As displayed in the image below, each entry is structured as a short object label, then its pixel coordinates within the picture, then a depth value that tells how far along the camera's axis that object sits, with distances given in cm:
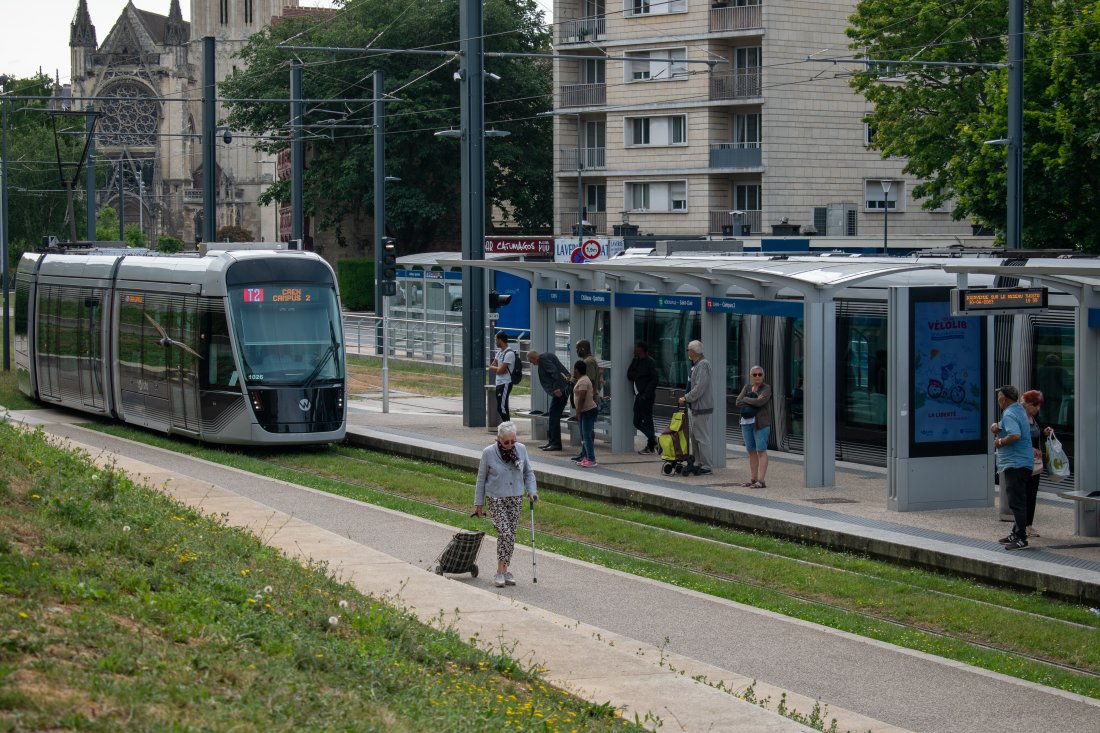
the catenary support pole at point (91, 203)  6375
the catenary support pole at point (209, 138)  3672
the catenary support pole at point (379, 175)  4835
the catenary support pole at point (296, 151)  4325
